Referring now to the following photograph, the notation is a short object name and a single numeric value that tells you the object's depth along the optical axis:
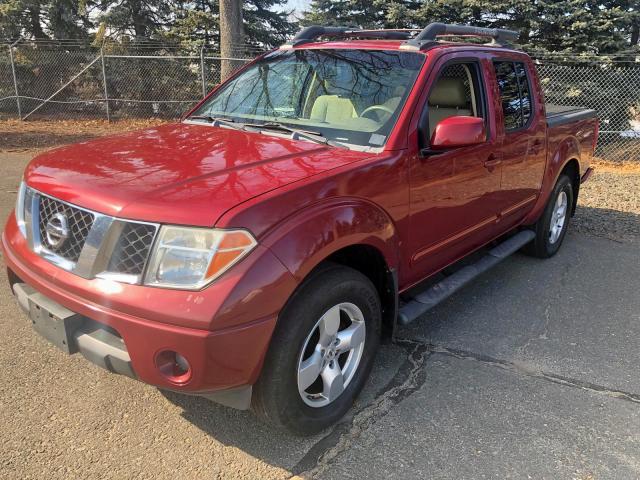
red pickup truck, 2.17
